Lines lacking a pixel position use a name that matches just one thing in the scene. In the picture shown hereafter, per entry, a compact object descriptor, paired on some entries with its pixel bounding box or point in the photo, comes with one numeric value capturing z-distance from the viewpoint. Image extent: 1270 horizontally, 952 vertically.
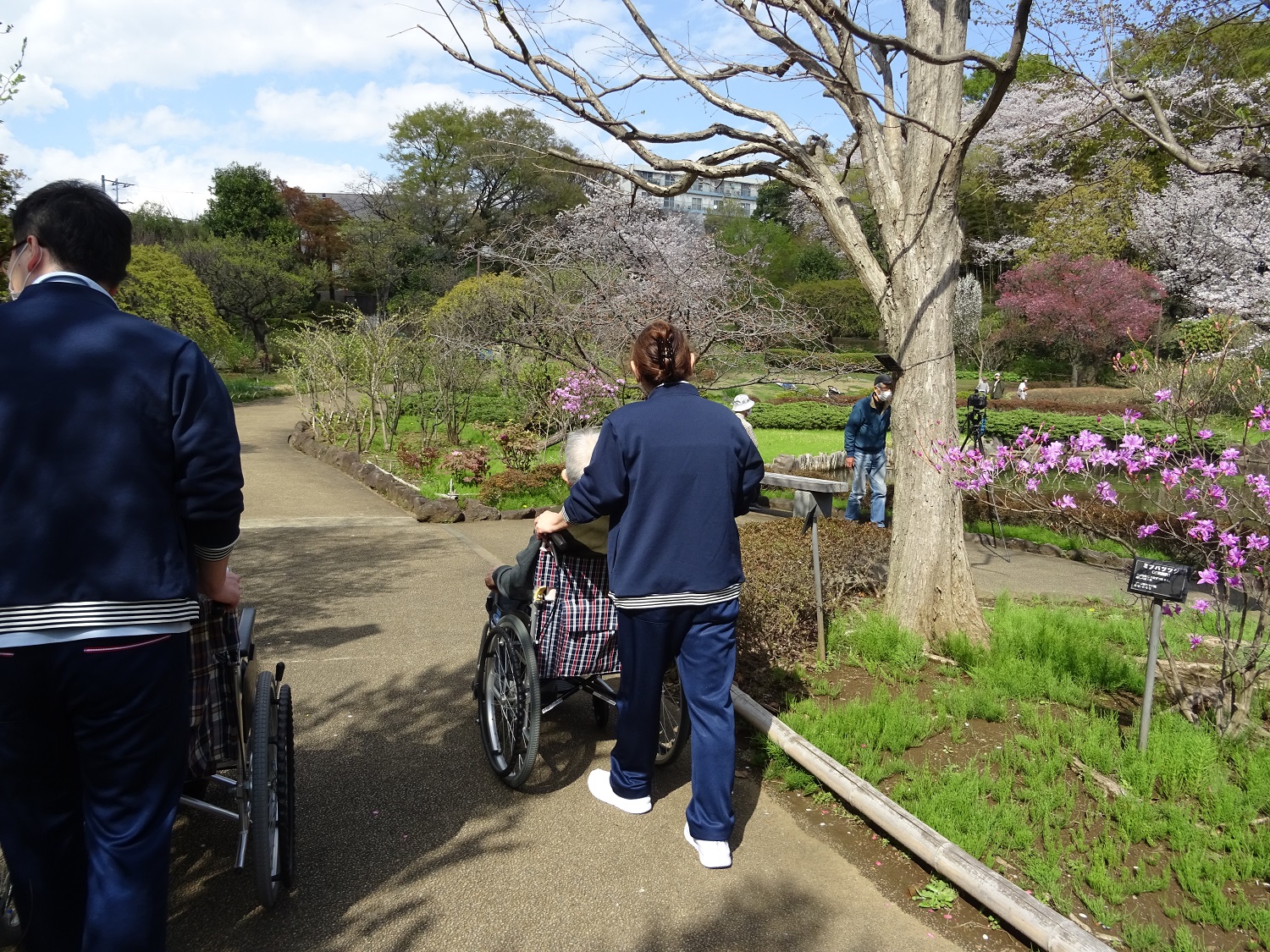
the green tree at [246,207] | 42.66
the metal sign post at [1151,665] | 3.50
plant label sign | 3.44
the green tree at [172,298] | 20.81
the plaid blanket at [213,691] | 2.46
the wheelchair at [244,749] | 2.49
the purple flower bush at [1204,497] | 3.53
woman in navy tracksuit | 2.97
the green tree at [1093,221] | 26.56
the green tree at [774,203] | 53.68
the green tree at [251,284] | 33.78
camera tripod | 9.31
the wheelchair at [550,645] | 3.37
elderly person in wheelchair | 3.29
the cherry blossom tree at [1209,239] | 21.50
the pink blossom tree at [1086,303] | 24.98
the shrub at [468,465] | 11.41
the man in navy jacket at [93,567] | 1.86
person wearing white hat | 8.49
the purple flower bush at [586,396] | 11.85
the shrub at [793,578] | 4.82
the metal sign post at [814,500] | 4.46
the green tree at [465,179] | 44.81
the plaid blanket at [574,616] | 3.38
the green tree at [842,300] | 32.75
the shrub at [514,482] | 10.71
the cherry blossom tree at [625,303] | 10.68
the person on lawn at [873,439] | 9.56
